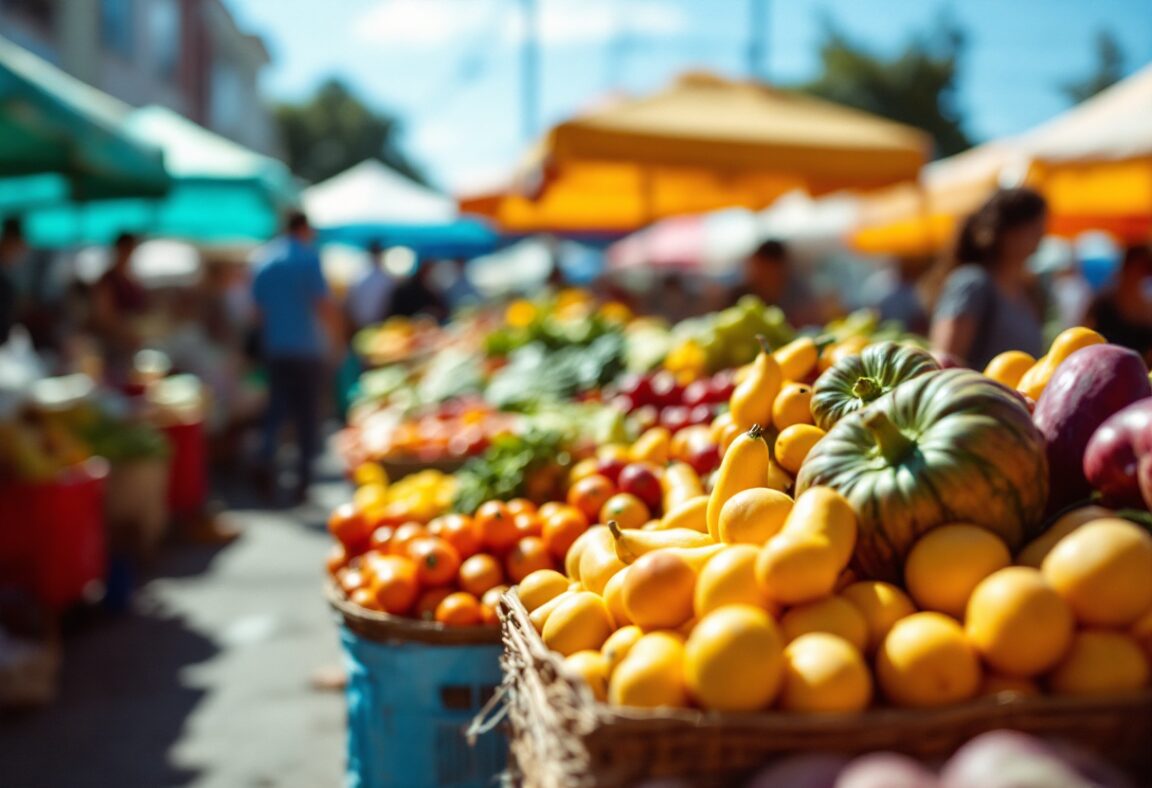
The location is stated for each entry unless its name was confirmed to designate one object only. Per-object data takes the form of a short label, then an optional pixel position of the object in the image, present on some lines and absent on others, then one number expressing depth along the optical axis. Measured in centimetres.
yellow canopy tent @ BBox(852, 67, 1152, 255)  602
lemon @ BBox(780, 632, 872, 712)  141
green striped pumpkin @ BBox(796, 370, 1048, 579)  167
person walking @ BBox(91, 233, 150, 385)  899
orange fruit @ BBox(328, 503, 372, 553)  326
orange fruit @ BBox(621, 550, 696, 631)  170
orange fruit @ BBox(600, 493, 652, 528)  271
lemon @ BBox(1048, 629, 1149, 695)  141
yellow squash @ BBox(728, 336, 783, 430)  238
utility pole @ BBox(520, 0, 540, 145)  2311
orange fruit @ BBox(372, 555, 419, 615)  271
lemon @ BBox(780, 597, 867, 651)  154
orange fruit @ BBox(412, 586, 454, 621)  272
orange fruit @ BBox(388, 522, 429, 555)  302
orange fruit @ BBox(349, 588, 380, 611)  275
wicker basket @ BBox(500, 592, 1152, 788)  136
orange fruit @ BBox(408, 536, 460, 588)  278
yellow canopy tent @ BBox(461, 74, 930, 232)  688
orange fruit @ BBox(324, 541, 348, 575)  321
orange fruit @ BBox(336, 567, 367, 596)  285
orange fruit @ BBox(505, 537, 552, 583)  276
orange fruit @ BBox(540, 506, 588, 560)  279
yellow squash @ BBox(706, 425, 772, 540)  201
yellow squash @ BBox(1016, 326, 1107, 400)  220
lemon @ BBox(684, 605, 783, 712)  143
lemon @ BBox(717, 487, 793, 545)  180
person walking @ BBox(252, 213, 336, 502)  838
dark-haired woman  419
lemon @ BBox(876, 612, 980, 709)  143
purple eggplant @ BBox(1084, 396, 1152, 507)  163
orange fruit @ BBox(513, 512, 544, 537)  290
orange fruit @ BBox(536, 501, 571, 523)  290
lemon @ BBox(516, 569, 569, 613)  211
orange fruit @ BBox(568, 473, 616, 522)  294
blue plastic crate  264
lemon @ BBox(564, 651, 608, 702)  162
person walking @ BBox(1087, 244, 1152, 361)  599
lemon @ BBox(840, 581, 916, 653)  159
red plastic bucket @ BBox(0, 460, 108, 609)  501
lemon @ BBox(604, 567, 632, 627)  183
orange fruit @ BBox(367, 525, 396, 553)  315
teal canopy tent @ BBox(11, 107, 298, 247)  905
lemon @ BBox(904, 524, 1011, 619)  157
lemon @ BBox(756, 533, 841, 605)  158
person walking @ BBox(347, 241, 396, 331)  1356
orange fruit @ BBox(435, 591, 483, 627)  265
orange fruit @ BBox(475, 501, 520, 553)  291
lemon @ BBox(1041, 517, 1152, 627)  146
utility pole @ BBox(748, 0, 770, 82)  2139
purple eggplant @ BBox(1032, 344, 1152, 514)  185
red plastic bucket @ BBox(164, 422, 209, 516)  777
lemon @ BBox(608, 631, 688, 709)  149
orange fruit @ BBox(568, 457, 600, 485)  320
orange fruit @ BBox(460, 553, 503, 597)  277
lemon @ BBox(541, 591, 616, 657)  178
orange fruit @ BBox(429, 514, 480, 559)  295
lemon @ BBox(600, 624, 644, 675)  166
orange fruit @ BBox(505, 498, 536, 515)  299
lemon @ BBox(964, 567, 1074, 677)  144
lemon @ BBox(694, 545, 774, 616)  163
